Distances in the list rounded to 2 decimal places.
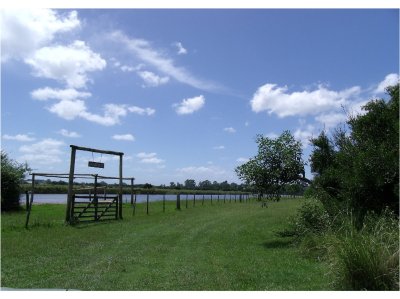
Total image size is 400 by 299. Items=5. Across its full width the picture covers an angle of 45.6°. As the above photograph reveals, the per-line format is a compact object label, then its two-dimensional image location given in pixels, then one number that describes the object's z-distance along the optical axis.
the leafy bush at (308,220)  12.13
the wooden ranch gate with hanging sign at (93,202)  19.47
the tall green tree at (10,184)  27.47
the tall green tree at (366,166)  10.78
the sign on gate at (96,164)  20.67
